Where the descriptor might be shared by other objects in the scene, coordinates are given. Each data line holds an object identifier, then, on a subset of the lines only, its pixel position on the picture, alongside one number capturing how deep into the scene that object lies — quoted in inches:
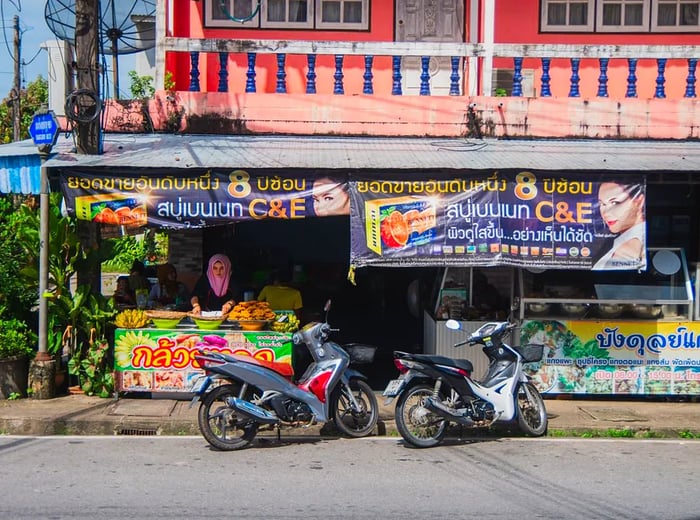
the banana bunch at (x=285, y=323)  378.9
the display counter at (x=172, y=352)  372.8
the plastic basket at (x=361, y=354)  325.7
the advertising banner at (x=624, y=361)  386.0
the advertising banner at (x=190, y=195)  349.7
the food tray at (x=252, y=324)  370.9
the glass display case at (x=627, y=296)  392.8
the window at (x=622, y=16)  495.8
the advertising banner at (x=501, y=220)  355.9
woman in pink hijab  381.1
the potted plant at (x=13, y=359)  366.3
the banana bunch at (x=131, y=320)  372.5
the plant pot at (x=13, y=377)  365.7
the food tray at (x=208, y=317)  372.2
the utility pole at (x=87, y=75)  362.3
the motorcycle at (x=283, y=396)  297.9
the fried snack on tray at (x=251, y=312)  371.9
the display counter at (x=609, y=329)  386.6
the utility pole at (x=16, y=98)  893.2
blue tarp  366.9
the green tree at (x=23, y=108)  1015.6
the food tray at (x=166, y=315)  374.0
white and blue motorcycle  307.3
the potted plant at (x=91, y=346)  373.7
